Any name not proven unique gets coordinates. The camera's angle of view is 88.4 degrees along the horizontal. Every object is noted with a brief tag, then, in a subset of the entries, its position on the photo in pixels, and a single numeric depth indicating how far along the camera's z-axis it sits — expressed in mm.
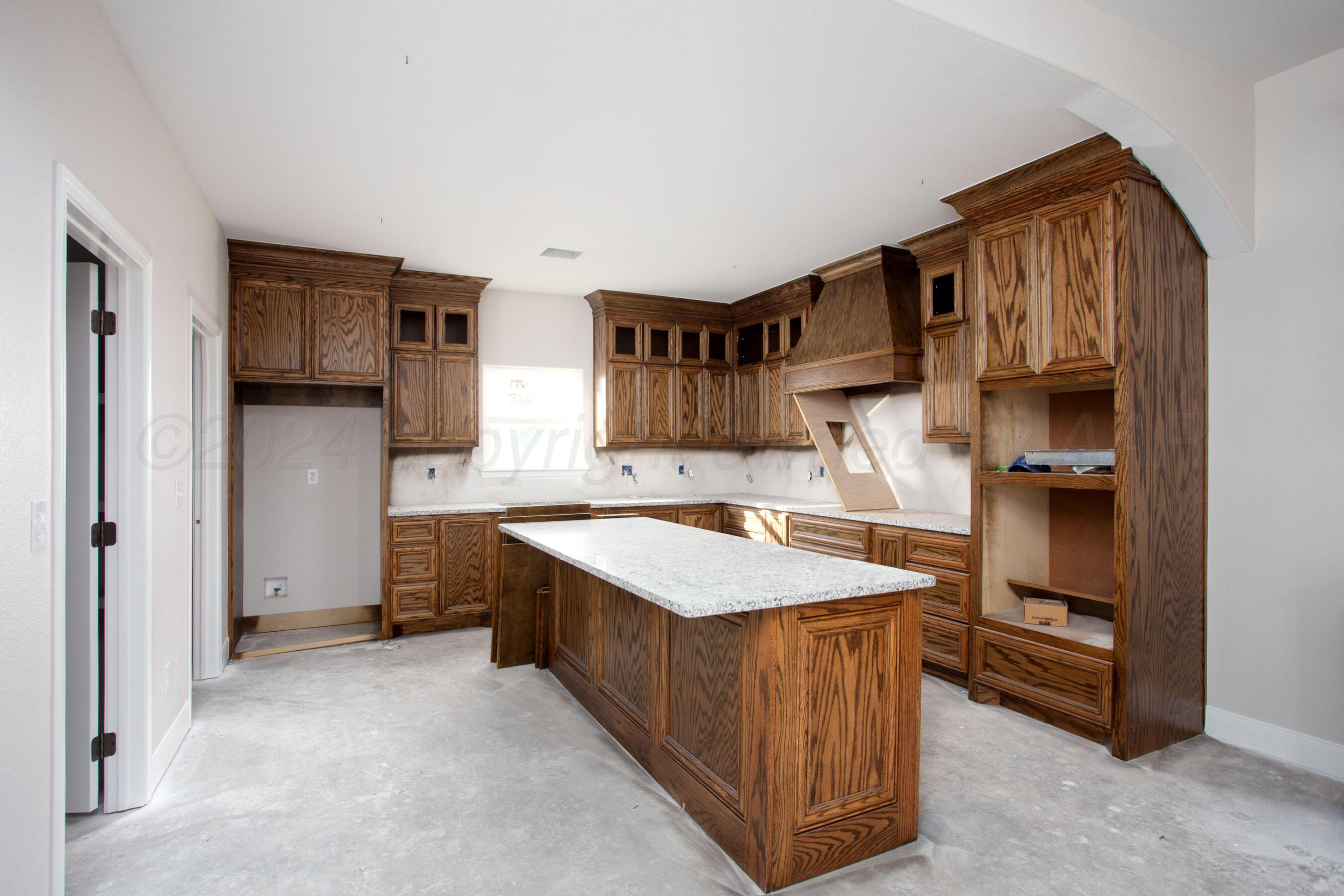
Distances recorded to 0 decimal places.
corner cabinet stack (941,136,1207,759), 2918
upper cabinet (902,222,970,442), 4125
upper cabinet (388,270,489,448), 5180
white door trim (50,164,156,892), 2490
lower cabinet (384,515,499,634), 4879
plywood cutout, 4789
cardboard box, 3355
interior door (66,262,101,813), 2410
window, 5836
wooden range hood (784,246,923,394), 4359
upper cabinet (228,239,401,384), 4527
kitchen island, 2000
